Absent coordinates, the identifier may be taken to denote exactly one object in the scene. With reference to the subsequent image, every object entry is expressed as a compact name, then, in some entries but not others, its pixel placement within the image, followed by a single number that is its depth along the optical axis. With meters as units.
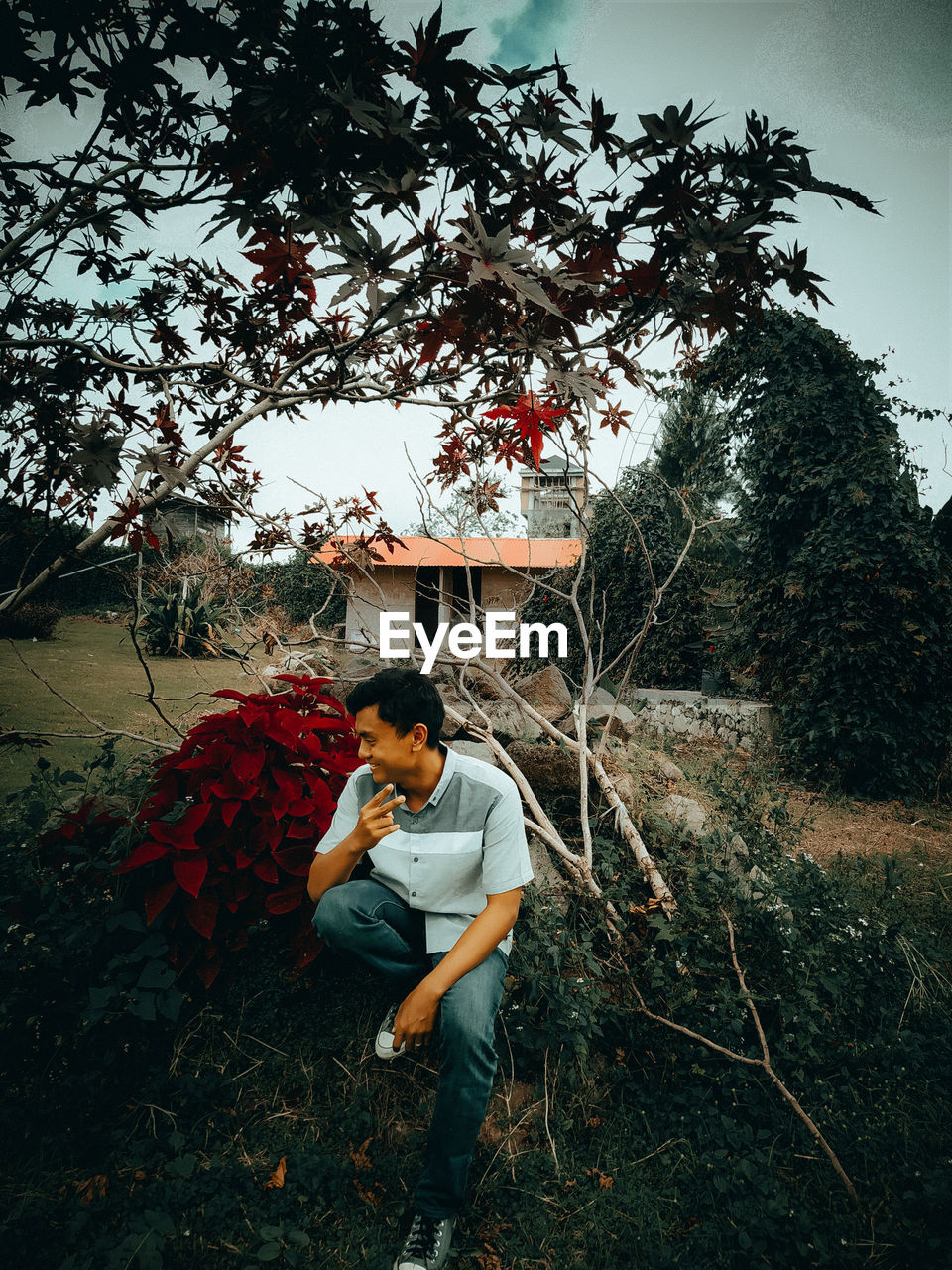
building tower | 17.11
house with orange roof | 13.59
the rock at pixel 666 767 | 4.23
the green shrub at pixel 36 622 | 9.50
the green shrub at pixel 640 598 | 8.23
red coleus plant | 1.78
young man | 1.54
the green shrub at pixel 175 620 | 9.80
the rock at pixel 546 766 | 3.49
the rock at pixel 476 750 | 3.47
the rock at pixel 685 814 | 3.26
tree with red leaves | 1.34
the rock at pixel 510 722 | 3.98
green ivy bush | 5.16
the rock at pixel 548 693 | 4.49
